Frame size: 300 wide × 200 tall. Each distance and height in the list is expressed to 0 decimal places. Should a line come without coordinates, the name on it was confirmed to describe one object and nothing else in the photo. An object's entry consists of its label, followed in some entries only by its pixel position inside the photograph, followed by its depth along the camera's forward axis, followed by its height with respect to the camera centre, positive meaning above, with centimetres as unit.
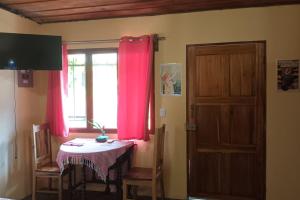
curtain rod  295 +69
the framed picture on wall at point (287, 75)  257 +21
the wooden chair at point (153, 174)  250 -91
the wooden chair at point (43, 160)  274 -82
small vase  284 -54
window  302 +11
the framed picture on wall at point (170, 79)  283 +19
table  246 -65
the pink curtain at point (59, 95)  302 +0
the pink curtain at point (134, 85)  282 +11
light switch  287 -22
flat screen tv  248 +49
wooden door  266 -30
